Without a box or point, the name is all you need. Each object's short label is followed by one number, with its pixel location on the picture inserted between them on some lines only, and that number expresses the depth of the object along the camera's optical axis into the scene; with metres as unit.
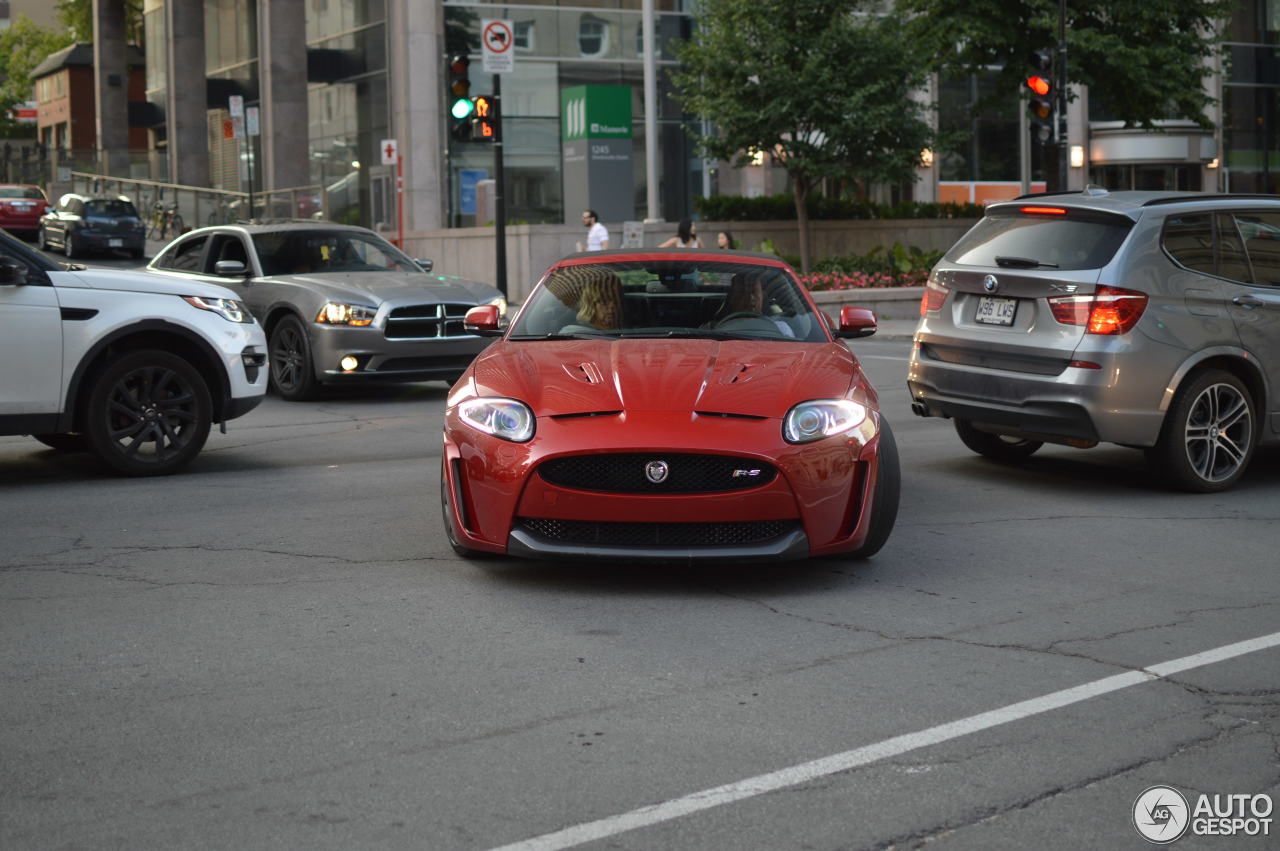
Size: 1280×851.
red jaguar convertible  6.53
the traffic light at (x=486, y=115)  23.02
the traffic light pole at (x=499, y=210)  23.86
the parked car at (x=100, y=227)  42.22
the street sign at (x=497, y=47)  24.08
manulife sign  30.42
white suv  9.59
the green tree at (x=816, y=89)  28.67
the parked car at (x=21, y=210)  46.25
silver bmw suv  9.13
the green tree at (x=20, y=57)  96.31
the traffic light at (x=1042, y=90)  22.98
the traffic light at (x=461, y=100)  22.20
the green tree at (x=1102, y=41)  28.84
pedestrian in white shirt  28.39
